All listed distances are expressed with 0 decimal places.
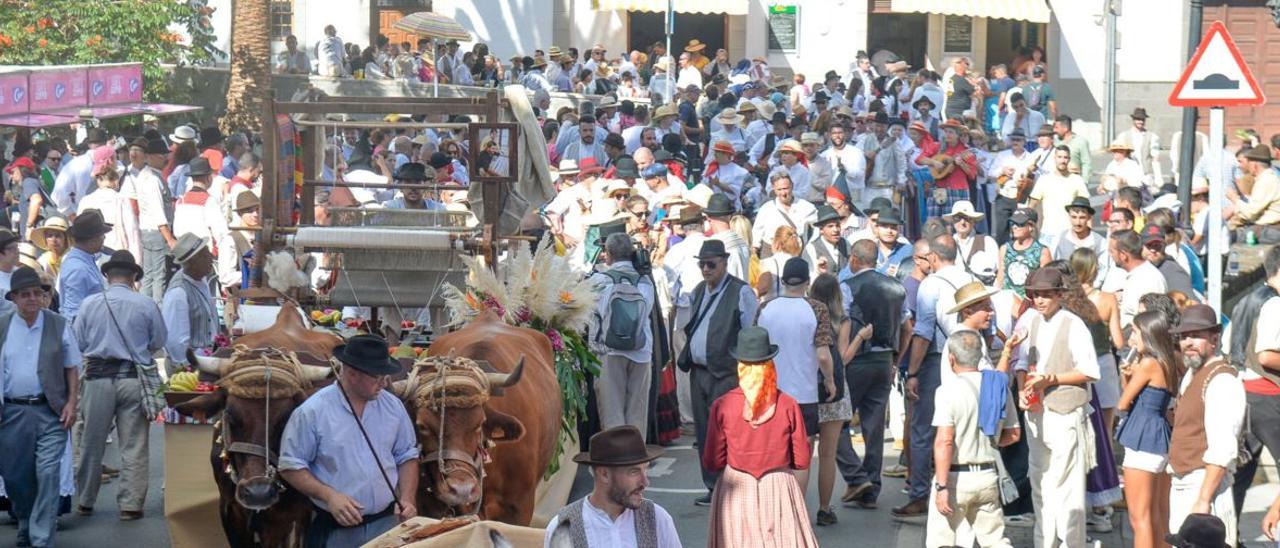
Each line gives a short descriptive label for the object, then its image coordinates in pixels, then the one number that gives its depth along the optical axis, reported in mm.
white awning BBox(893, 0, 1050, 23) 36281
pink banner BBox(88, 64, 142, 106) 22781
